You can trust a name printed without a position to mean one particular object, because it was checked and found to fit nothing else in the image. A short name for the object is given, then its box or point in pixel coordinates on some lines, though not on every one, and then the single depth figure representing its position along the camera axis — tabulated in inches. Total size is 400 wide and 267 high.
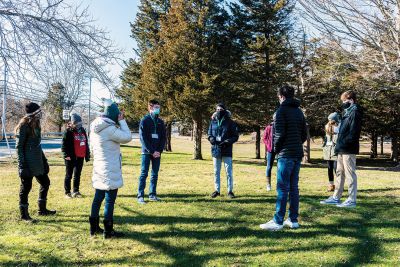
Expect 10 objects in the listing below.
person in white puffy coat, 200.1
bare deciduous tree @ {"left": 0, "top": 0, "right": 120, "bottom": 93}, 219.5
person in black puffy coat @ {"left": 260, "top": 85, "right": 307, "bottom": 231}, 216.7
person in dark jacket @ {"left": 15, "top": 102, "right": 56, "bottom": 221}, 235.6
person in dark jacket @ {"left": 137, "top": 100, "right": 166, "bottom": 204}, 297.3
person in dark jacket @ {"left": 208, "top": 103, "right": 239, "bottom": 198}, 319.3
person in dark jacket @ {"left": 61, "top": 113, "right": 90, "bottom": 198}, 327.0
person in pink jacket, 361.0
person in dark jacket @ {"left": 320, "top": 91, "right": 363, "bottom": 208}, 266.5
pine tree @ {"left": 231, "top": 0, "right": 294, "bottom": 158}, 963.3
